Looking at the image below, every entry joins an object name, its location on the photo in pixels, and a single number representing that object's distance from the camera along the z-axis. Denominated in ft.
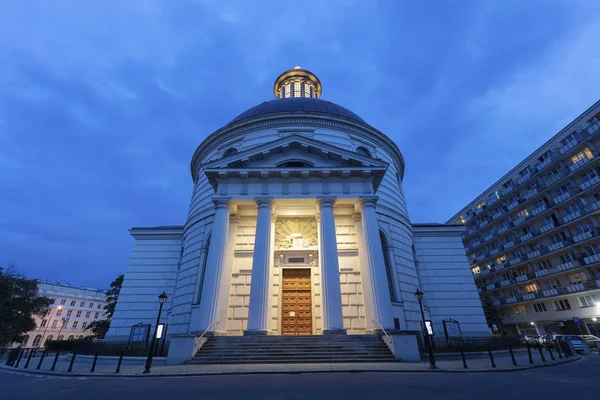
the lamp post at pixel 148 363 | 36.70
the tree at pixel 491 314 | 140.67
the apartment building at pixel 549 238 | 110.73
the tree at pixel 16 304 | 130.86
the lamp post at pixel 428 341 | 37.40
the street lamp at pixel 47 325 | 235.28
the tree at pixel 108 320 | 129.70
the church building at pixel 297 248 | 54.19
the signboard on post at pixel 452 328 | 70.03
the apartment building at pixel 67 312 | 237.86
